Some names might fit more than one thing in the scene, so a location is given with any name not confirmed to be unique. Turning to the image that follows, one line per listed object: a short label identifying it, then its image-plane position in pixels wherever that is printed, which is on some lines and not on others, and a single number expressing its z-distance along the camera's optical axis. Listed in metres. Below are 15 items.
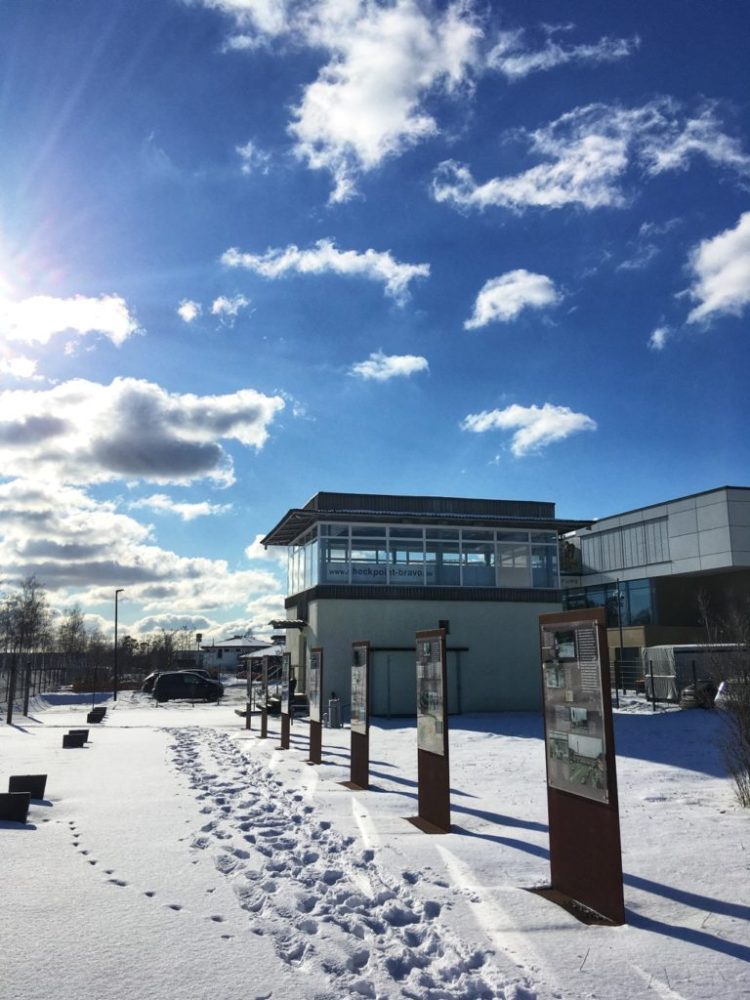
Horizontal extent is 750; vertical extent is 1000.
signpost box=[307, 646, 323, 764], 15.02
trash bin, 23.38
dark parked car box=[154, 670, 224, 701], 41.75
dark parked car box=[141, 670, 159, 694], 48.19
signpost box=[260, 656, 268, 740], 21.08
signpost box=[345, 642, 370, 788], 12.08
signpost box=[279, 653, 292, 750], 17.66
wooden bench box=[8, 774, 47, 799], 10.74
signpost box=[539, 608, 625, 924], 5.57
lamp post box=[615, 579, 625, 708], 53.60
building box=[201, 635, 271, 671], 100.12
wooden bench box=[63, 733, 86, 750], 17.88
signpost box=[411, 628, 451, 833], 8.88
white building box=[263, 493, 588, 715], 27.81
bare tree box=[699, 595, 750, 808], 9.73
